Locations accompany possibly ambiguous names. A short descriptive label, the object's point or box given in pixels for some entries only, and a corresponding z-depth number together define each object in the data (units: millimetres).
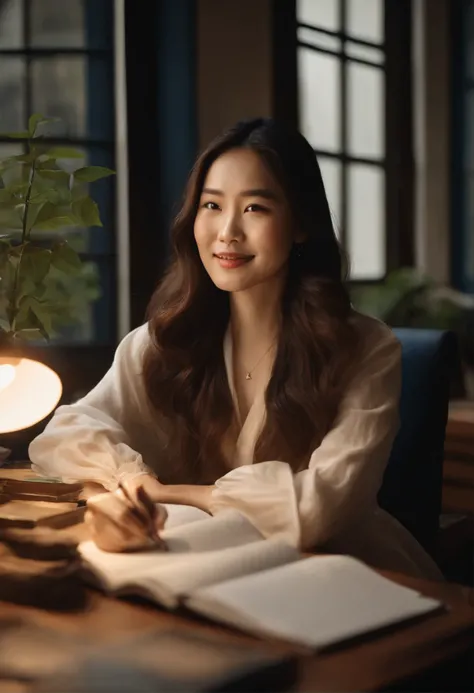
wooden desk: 888
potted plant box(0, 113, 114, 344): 1767
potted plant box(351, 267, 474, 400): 3453
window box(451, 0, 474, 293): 4020
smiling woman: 1489
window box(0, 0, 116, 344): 2766
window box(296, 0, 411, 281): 3410
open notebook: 977
